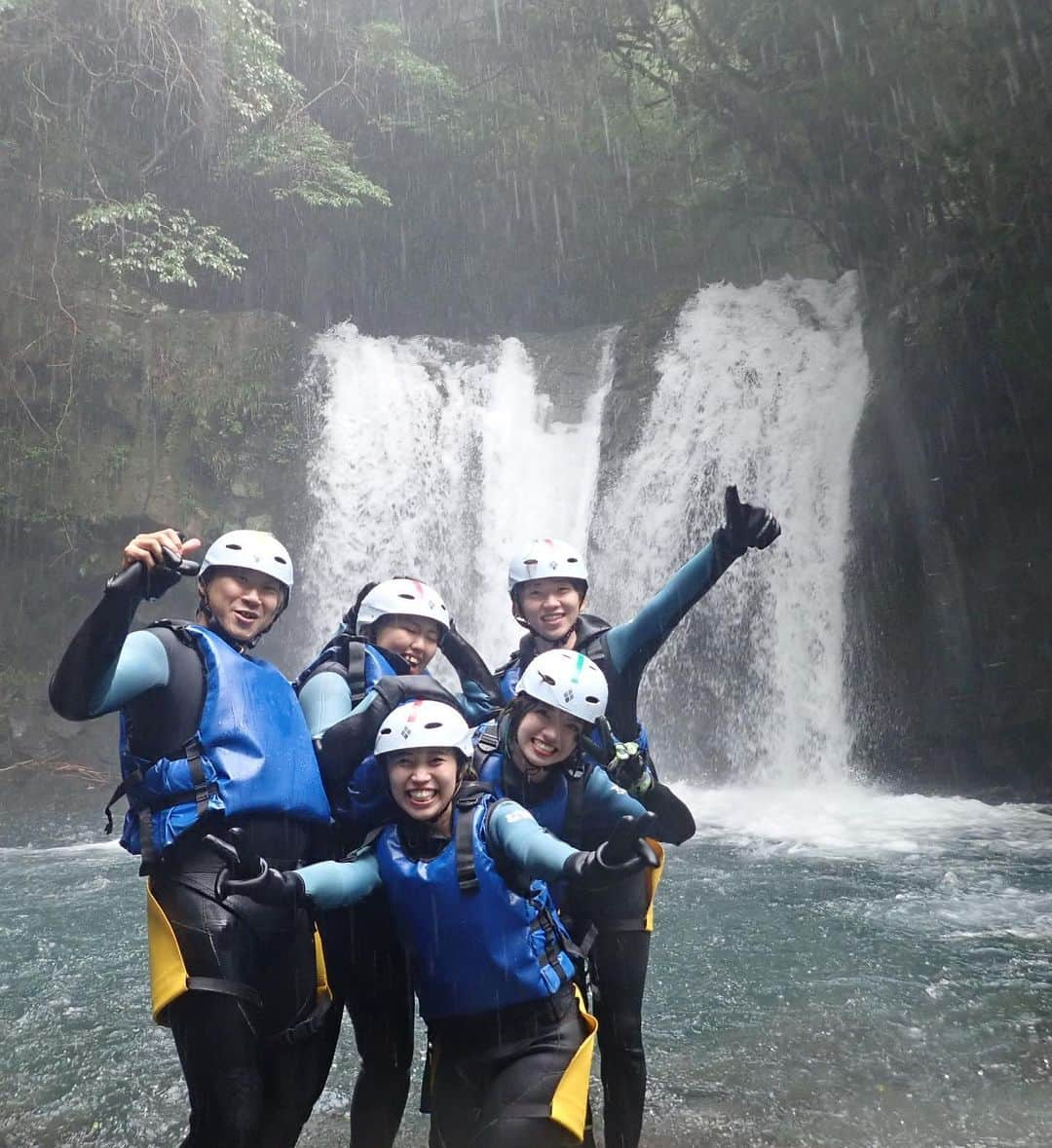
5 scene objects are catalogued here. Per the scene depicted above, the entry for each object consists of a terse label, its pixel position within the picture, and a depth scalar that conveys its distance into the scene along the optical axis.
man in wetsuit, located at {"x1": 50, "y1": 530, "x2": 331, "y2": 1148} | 2.23
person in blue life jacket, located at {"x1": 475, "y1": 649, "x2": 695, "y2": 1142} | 2.57
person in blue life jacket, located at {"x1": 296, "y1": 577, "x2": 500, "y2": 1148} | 2.57
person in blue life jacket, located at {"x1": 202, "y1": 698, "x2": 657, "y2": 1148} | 2.17
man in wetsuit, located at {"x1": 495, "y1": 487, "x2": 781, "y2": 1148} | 2.74
